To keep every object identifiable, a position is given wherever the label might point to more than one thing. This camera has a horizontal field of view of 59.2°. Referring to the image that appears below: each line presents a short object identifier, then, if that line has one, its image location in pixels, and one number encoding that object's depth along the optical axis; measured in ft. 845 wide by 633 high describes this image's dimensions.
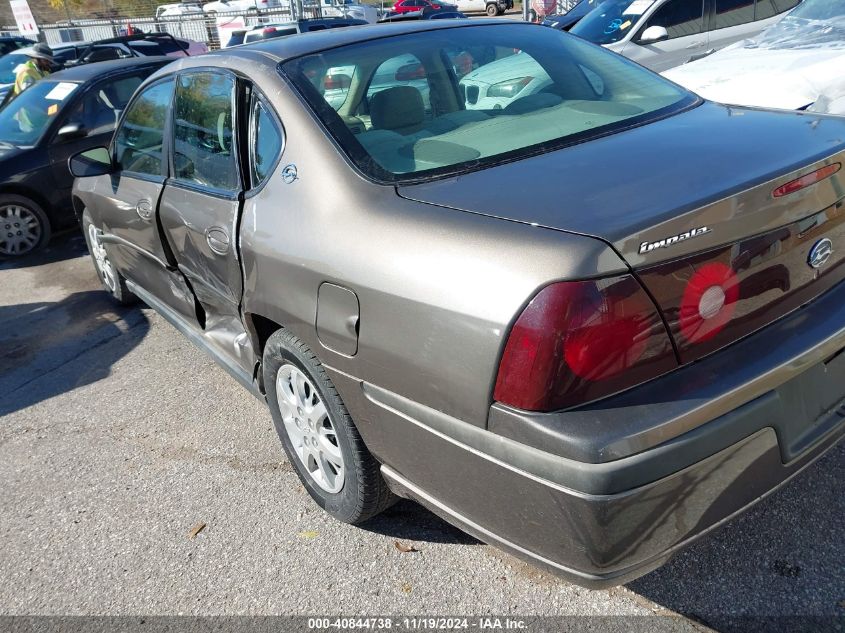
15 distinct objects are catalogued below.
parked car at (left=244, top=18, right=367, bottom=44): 47.44
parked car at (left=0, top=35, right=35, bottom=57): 61.21
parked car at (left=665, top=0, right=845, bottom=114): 15.92
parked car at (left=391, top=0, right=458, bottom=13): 104.54
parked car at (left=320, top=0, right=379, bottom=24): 82.37
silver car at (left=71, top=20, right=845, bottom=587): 5.74
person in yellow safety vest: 33.09
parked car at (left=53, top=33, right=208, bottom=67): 38.93
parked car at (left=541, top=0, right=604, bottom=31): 33.10
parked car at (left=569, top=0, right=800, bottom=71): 27.48
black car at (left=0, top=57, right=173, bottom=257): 22.81
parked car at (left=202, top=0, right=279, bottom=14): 98.17
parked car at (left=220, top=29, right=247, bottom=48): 59.76
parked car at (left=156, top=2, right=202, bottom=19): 105.50
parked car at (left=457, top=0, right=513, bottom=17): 112.16
